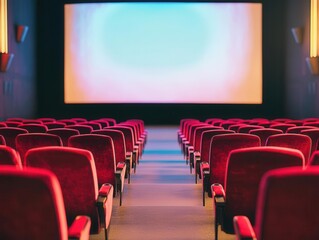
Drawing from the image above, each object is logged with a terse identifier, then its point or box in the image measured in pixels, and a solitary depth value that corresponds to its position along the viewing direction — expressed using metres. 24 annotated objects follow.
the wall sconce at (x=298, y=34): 12.99
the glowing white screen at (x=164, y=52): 14.77
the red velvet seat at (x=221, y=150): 3.82
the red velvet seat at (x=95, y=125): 6.84
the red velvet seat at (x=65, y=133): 5.02
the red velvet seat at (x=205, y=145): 4.93
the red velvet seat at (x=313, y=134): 5.01
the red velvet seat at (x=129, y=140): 6.24
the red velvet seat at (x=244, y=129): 5.63
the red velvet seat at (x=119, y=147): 5.12
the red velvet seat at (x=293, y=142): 3.89
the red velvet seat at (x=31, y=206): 1.69
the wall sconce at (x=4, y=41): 11.17
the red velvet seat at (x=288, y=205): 1.75
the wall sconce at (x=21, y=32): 12.62
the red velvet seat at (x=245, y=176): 2.54
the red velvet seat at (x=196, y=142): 5.90
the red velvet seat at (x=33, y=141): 4.02
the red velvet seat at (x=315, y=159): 2.53
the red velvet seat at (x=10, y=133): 5.09
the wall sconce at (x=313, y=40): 11.73
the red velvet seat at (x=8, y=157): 2.56
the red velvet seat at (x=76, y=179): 2.67
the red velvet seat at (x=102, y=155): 3.94
